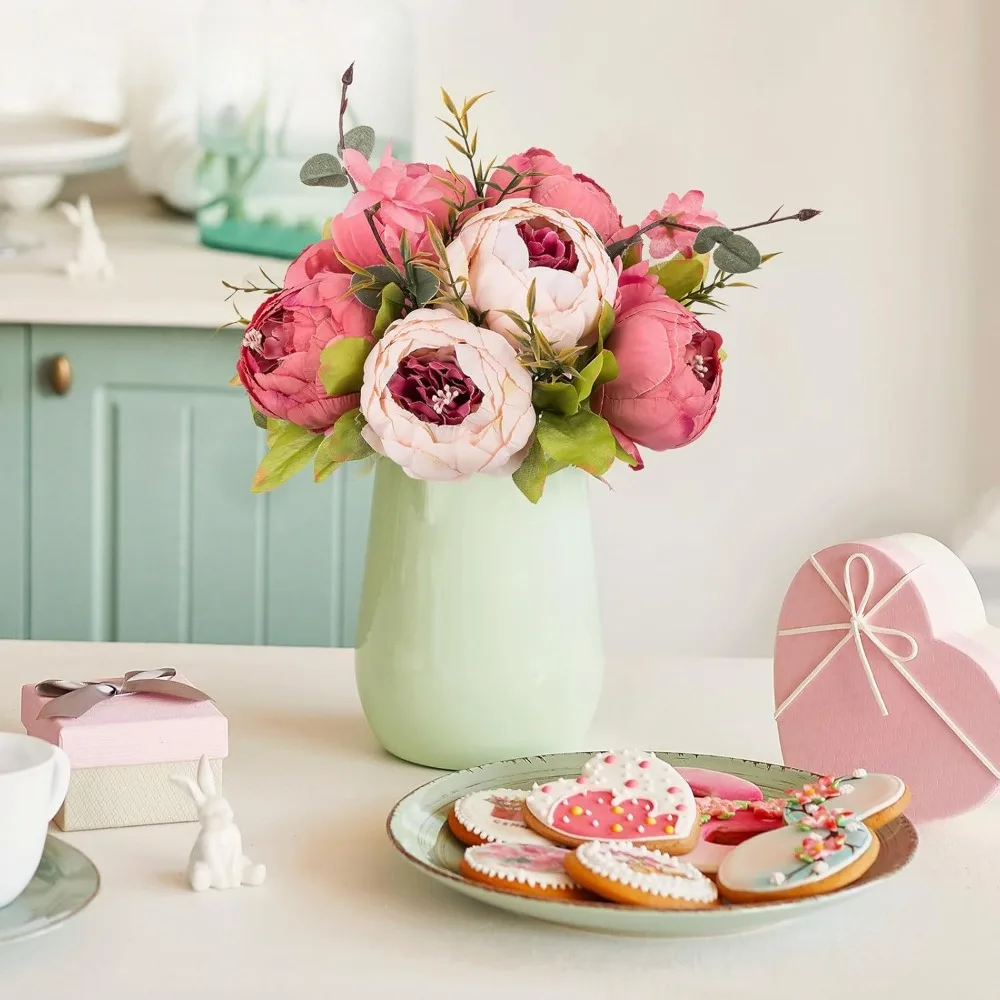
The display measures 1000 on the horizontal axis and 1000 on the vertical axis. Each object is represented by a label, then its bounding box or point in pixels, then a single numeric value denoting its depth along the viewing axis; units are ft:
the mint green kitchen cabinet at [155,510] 11.78
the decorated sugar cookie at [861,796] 5.94
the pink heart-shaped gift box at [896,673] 6.24
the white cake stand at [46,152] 13.04
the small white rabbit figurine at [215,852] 5.92
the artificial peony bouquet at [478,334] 6.11
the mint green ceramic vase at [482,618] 6.46
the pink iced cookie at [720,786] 6.15
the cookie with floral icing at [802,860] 5.69
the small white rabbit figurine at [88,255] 12.50
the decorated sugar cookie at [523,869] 5.70
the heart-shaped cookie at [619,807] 5.87
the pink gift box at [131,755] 6.13
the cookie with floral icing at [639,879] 5.65
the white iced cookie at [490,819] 5.92
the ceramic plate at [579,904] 5.63
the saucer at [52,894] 5.62
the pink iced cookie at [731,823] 5.91
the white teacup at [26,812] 5.63
